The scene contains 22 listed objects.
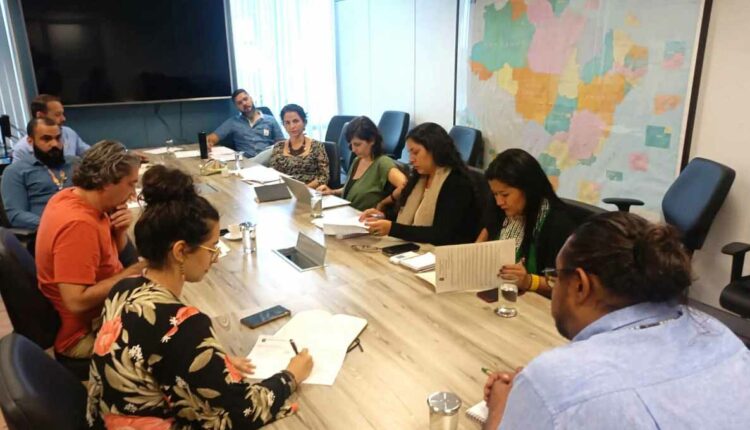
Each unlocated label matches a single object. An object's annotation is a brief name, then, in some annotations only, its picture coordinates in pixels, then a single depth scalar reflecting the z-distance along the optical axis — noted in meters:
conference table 1.26
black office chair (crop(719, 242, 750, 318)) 2.31
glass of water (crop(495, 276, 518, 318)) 1.69
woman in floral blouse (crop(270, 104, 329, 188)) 3.88
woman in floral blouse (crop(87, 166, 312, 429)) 1.11
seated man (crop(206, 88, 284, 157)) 5.49
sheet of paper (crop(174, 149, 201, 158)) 4.75
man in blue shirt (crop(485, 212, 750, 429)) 0.72
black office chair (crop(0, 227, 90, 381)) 1.76
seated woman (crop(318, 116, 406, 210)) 3.21
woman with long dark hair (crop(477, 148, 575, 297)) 2.06
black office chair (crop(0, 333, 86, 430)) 1.05
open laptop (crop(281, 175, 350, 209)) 3.00
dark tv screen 4.89
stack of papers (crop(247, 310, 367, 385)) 1.40
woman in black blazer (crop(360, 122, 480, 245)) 2.42
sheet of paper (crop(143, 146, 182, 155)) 4.98
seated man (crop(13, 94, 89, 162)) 3.68
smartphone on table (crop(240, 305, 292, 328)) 1.66
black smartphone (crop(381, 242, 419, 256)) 2.27
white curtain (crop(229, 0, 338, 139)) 5.72
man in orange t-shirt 1.71
